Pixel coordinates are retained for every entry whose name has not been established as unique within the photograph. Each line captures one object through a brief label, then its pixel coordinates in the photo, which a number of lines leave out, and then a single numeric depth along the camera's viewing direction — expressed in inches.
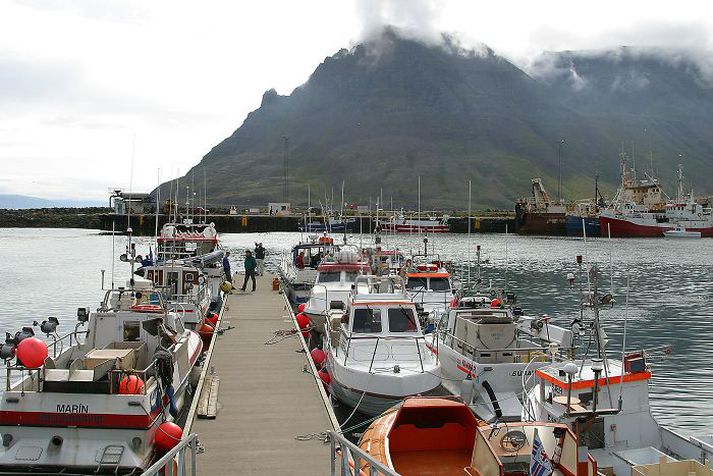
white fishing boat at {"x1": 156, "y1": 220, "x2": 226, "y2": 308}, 1364.4
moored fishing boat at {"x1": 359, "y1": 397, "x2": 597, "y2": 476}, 441.4
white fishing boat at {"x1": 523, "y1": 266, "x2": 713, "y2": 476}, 516.4
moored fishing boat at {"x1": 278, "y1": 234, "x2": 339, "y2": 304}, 1416.1
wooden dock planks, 480.4
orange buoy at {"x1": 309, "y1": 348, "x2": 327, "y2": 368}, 885.5
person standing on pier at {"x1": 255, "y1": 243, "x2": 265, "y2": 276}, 1689.2
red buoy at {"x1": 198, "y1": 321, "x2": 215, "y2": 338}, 976.9
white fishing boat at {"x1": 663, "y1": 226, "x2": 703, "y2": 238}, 4859.7
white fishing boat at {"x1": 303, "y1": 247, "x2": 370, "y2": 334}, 1068.5
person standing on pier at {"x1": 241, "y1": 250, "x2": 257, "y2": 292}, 1385.1
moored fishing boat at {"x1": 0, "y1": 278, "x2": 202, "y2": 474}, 481.1
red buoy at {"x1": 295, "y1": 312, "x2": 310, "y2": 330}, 1106.7
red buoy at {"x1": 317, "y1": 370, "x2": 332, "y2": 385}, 791.7
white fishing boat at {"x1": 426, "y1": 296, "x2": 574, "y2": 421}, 705.0
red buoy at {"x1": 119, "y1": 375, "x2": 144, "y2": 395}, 504.1
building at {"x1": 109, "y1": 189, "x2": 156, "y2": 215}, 4891.7
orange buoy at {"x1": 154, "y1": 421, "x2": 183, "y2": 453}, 514.3
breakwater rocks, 6373.0
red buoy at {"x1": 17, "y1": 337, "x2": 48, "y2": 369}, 466.9
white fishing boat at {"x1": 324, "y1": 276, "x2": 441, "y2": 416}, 665.6
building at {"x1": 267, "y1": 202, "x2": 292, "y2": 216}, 6324.3
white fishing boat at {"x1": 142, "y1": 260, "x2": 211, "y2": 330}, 1030.4
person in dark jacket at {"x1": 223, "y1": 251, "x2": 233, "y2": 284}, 1434.5
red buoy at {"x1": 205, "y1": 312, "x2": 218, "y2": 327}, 1066.1
